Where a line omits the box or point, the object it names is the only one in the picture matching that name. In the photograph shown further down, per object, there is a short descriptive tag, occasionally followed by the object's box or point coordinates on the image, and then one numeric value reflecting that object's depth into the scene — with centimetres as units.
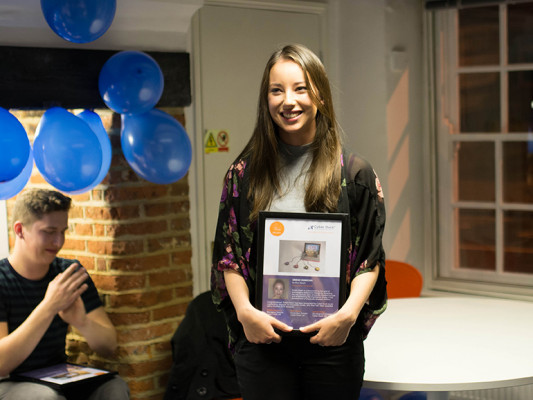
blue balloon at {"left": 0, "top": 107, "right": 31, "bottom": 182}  230
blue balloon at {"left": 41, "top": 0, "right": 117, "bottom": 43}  245
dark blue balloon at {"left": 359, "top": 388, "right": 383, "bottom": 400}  301
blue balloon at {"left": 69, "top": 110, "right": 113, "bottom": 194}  279
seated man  261
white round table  207
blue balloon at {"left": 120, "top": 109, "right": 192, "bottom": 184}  275
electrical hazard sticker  365
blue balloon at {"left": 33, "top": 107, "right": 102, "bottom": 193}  246
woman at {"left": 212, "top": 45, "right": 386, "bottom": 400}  171
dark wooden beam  277
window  404
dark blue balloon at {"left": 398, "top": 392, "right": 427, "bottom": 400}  298
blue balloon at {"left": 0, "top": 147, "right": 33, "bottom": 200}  246
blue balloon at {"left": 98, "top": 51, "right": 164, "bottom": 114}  271
